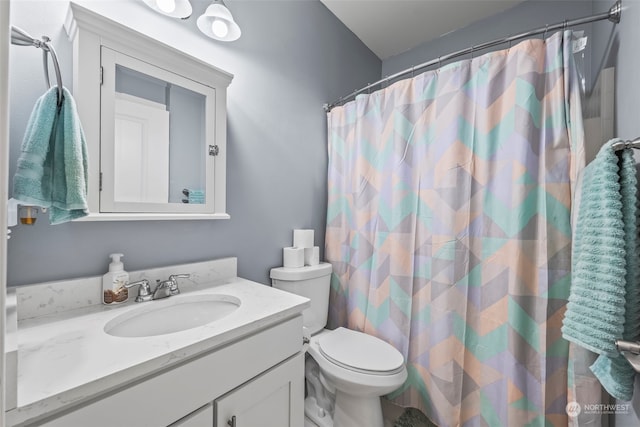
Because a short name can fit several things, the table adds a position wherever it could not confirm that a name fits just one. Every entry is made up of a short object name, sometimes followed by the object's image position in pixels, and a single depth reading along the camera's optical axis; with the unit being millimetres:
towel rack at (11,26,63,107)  618
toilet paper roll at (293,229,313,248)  1600
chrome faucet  984
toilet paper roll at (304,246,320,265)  1618
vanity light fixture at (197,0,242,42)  1126
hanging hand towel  704
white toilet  1165
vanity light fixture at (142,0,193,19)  1022
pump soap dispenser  926
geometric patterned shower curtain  1078
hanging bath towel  681
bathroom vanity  537
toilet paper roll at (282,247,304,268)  1534
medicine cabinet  894
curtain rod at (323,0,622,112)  973
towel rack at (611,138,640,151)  672
